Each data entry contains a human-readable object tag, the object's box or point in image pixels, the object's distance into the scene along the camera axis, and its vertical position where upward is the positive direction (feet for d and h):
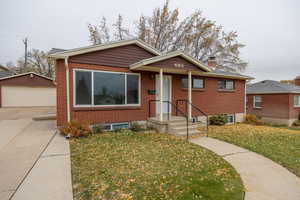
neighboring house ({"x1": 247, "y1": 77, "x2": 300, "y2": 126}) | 50.44 -2.08
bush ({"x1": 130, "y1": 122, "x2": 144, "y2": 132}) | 23.18 -4.72
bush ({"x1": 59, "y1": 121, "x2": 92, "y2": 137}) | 18.92 -4.19
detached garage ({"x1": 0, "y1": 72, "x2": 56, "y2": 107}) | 52.34 +2.31
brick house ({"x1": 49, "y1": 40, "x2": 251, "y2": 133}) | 20.84 +2.41
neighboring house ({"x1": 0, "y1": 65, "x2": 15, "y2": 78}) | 54.23 +8.87
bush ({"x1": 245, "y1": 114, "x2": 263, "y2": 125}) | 39.64 -6.29
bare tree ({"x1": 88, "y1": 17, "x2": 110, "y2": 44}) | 54.70 +23.85
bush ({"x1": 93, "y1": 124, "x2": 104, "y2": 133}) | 21.70 -4.57
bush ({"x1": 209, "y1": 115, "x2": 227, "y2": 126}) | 32.89 -5.18
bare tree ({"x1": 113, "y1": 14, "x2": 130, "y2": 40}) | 54.70 +24.55
